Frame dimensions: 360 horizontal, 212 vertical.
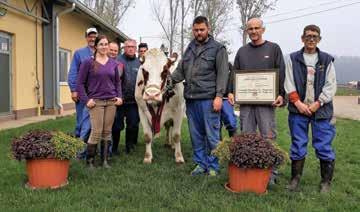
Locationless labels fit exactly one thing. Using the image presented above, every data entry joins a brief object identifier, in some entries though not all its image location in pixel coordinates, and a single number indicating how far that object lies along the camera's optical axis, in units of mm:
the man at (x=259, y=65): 5195
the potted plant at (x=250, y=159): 4773
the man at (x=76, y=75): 6441
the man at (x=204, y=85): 5531
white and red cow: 6215
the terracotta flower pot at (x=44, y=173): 4957
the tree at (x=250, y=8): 36062
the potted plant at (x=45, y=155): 4906
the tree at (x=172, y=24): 41000
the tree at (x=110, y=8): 37219
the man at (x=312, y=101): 4988
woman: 5781
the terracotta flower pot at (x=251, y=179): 4867
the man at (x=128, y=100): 7188
